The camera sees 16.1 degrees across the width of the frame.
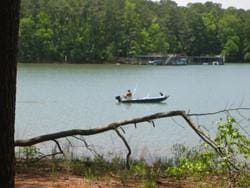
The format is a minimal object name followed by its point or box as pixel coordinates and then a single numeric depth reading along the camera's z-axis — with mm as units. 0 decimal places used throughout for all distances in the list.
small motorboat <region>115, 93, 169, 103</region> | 49644
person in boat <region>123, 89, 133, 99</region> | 50436
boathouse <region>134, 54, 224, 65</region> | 163894
